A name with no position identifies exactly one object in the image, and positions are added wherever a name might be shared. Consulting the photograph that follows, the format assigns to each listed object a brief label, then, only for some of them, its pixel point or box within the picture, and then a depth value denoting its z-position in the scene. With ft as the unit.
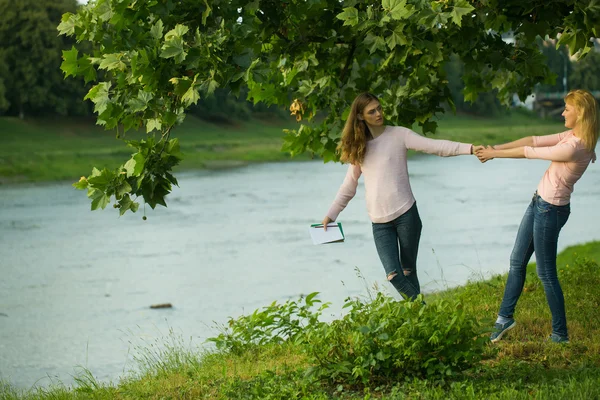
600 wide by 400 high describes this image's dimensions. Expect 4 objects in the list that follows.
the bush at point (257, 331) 49.65
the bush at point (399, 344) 34.81
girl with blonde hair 38.78
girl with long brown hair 40.96
